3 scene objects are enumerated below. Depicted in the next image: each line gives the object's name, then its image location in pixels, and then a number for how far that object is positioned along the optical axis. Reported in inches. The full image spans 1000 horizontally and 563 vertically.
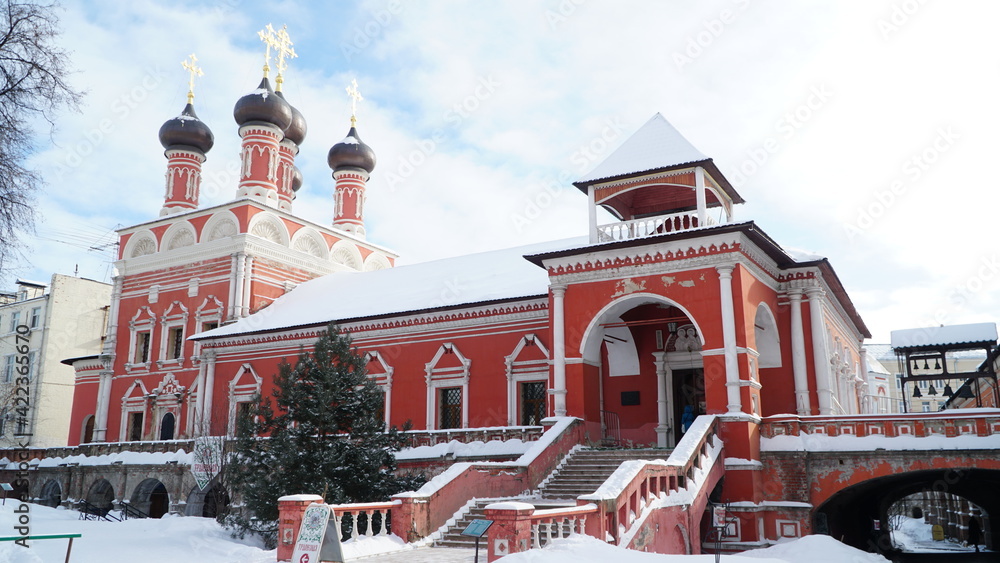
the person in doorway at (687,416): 714.2
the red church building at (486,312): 666.8
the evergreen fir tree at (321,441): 589.3
